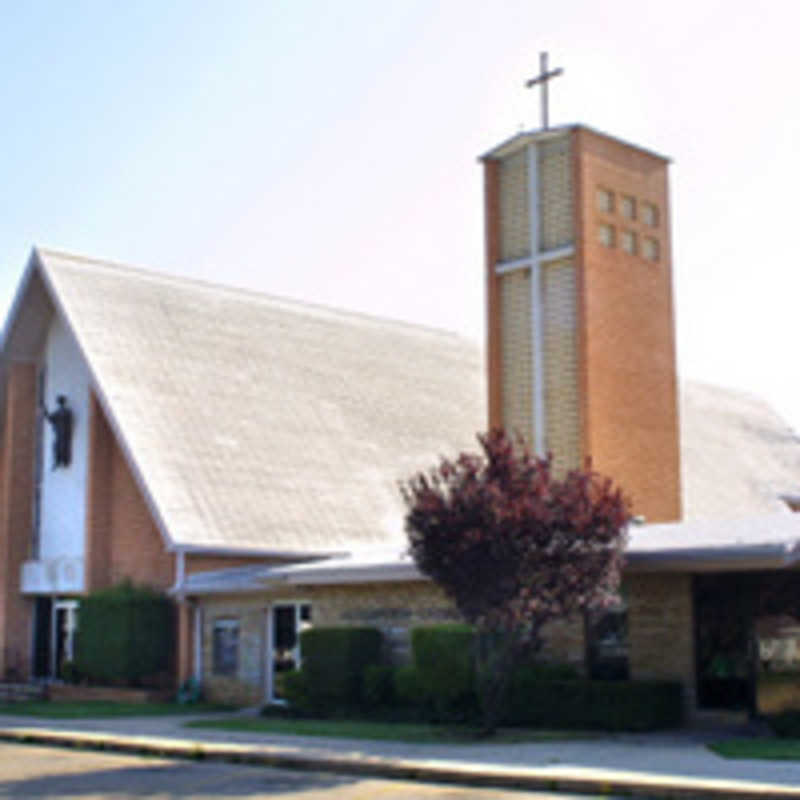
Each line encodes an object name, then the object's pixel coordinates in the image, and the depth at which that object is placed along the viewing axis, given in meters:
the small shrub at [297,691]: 23.39
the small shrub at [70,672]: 30.17
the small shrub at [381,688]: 22.33
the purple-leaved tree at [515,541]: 17.62
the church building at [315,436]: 23.17
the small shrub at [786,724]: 17.12
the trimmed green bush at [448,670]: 20.36
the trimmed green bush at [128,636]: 28.42
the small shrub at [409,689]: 21.31
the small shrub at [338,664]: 22.77
